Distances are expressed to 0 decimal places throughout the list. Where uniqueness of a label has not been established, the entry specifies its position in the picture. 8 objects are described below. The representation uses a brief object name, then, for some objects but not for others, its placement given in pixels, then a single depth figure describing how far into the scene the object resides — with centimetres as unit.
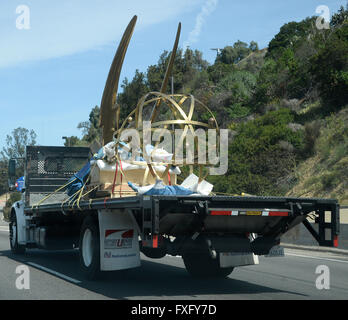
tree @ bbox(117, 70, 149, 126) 5025
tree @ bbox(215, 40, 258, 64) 8956
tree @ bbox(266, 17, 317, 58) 6619
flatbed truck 853
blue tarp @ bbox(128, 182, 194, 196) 898
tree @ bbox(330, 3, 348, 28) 4695
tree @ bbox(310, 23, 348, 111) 3362
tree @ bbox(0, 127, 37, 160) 9969
